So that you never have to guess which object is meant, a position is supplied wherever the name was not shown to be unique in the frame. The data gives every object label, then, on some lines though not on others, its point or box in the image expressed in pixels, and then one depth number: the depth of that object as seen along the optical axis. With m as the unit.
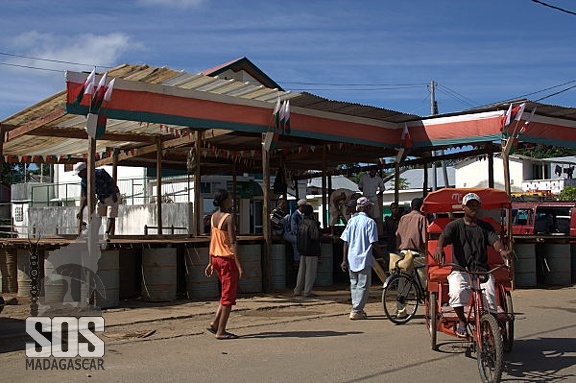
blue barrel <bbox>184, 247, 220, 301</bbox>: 12.73
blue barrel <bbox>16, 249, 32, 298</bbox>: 12.95
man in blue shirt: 10.59
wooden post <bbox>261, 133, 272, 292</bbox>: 13.81
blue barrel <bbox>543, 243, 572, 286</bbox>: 15.77
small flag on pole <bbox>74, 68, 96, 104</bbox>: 10.69
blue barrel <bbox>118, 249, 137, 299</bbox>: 12.68
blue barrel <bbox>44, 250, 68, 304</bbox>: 11.08
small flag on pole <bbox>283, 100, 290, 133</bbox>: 13.77
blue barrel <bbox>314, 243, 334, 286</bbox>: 15.10
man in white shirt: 18.47
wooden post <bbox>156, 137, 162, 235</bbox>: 16.08
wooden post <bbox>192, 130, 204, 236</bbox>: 15.13
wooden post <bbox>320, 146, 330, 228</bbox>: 19.07
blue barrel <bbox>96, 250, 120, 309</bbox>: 11.38
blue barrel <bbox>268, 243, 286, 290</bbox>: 14.03
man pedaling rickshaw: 7.29
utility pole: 42.72
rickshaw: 6.45
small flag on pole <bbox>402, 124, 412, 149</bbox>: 16.83
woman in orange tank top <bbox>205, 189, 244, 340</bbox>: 8.71
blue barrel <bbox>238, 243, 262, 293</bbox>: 13.49
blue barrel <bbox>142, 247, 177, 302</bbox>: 12.28
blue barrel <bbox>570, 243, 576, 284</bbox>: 16.38
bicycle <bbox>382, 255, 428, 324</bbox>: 10.34
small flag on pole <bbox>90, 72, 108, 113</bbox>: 10.83
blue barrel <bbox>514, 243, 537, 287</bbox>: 15.45
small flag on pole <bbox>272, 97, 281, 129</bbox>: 13.80
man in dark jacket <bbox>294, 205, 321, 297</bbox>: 12.92
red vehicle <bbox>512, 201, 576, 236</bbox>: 21.31
